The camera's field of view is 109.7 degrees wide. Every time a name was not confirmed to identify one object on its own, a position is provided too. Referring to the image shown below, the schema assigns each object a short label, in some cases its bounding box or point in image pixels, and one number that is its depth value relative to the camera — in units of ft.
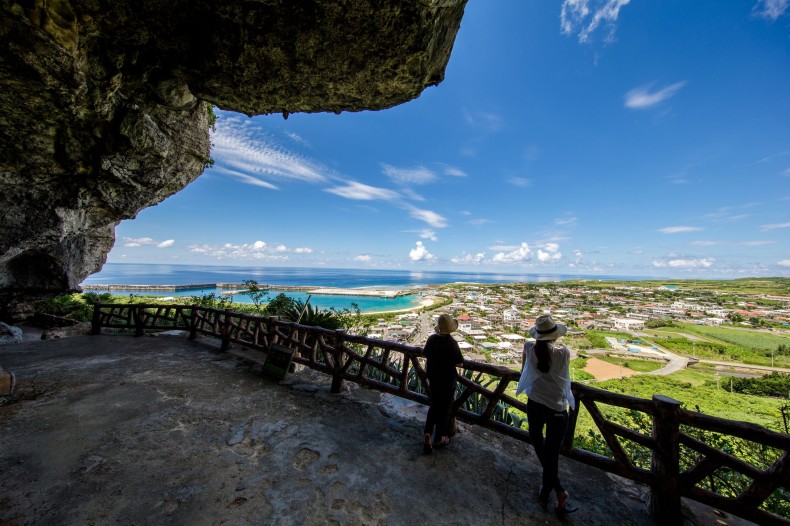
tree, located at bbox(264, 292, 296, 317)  33.30
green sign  18.56
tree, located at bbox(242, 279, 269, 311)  37.14
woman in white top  9.07
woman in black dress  11.53
